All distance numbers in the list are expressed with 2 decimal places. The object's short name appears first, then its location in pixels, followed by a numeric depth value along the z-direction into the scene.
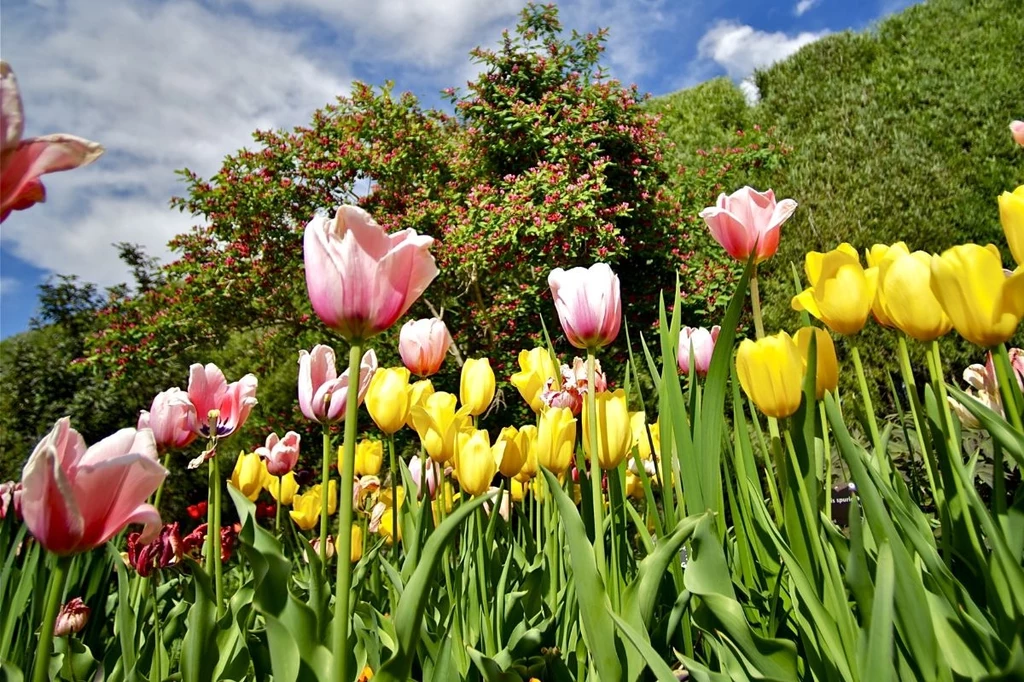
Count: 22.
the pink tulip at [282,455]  1.61
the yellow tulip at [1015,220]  0.83
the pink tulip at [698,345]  1.44
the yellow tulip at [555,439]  1.20
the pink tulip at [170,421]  1.23
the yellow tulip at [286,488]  1.84
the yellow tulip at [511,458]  1.38
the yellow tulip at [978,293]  0.75
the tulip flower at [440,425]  1.32
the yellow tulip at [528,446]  1.43
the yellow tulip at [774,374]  0.86
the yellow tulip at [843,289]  0.90
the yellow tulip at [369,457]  1.94
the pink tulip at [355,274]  0.70
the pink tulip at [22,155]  0.45
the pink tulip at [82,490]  0.56
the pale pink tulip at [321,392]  1.19
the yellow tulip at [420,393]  1.42
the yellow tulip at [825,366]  0.94
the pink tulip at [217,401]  1.24
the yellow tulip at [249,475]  1.71
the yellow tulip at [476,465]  1.23
